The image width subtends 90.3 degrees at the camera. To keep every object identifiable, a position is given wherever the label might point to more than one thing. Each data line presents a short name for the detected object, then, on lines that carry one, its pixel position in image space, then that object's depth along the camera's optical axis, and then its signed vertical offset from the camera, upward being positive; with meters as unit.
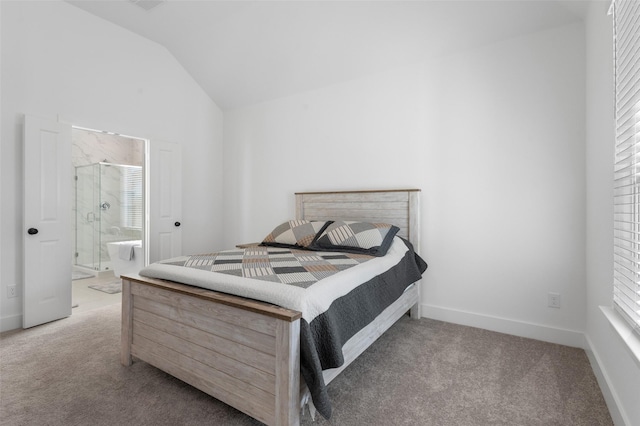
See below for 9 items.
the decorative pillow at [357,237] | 2.58 -0.22
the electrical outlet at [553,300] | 2.45 -0.67
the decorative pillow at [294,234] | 2.99 -0.22
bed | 1.36 -0.69
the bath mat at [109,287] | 3.95 -1.00
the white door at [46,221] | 2.75 -0.10
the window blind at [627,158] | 1.31 +0.25
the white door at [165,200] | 3.72 +0.12
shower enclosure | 5.06 +0.01
